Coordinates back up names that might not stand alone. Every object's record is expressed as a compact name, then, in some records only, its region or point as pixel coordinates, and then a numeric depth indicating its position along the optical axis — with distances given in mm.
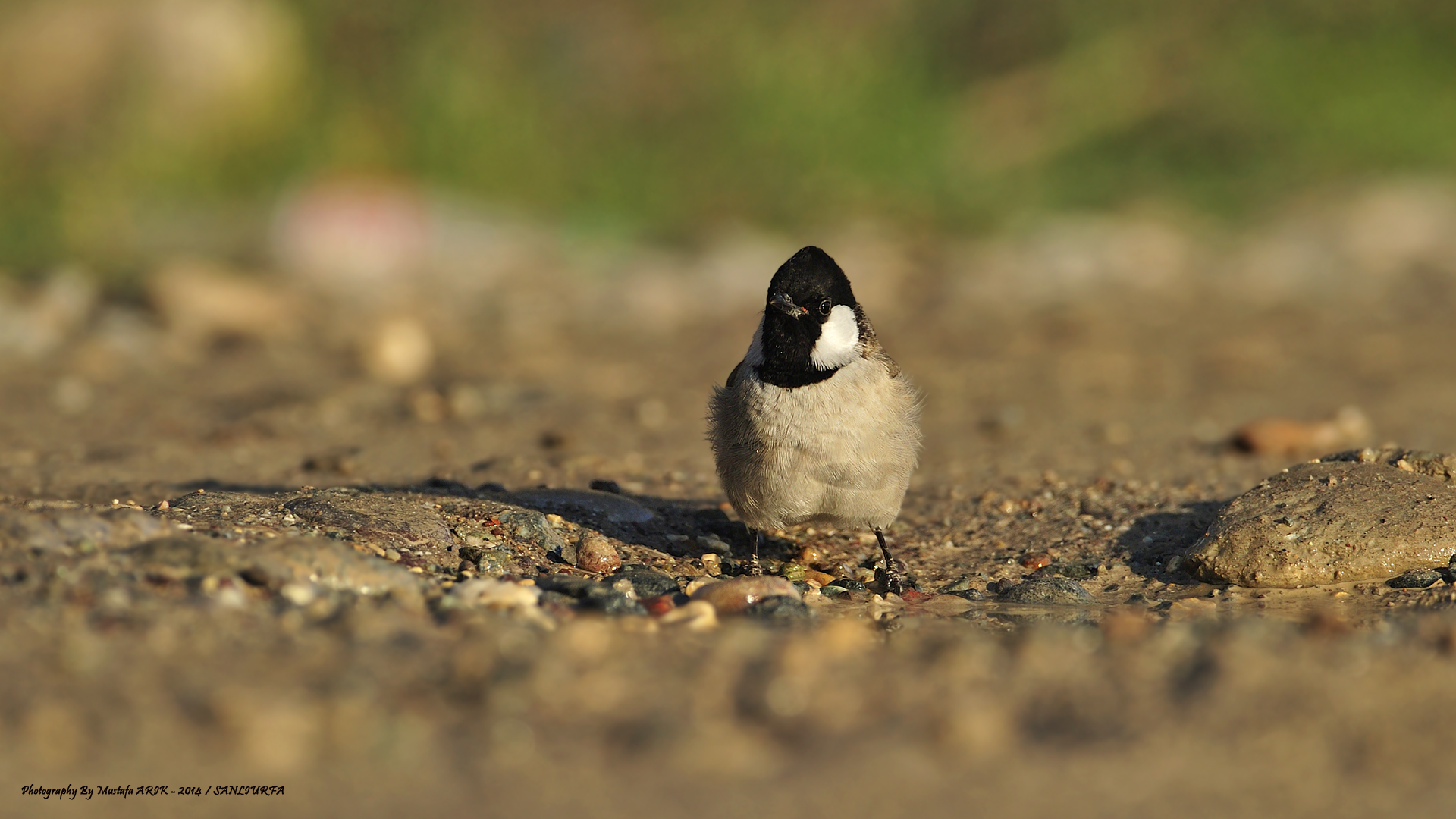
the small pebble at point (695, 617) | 7059
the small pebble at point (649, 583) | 8211
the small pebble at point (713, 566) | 9352
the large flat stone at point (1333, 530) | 8328
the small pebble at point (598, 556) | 8844
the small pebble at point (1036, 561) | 9266
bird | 8789
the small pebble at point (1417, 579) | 8187
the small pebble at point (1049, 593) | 8477
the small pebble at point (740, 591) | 7738
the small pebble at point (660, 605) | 7582
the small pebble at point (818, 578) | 9359
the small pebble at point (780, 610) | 7555
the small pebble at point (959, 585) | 8969
